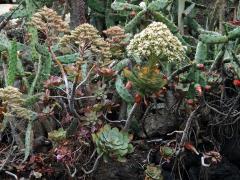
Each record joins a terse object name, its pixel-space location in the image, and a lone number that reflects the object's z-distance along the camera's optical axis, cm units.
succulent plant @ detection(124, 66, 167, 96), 221
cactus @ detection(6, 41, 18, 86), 254
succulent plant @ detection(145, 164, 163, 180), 251
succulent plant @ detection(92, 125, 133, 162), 237
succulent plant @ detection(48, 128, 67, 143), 251
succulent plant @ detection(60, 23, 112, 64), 224
